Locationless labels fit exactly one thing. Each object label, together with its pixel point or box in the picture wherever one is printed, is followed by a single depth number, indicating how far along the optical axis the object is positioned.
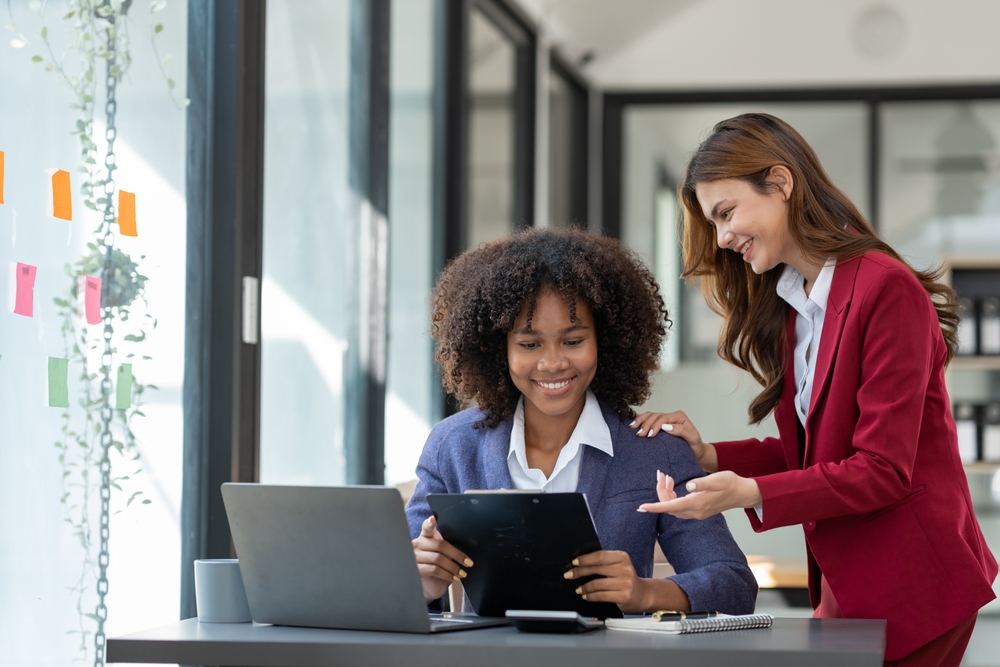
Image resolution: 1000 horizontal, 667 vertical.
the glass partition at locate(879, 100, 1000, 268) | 8.79
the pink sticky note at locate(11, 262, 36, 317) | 3.81
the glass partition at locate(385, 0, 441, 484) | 5.72
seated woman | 3.69
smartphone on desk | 3.34
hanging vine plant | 3.95
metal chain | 4.04
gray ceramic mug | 3.50
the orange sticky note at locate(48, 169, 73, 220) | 3.89
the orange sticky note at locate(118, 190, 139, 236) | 4.08
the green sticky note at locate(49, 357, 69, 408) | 3.91
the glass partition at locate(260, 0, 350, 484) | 4.75
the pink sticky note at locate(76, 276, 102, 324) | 3.97
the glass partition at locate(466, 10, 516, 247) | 6.77
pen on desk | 3.39
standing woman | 3.60
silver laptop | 3.34
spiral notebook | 3.34
